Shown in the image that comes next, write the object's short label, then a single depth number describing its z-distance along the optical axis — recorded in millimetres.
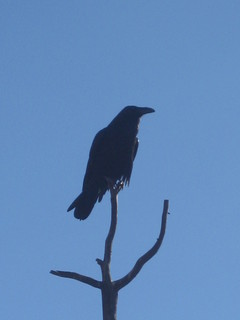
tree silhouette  11773
